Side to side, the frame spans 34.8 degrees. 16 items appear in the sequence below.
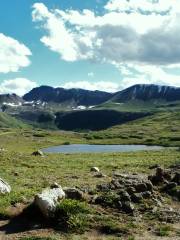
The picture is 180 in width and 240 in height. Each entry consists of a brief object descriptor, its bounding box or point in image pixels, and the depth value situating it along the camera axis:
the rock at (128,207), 14.31
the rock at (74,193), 15.14
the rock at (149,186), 16.55
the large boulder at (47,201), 13.39
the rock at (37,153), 46.40
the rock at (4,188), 16.40
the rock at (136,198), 15.23
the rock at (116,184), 16.01
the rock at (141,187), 16.22
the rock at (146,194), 15.63
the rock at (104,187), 16.29
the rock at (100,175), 24.80
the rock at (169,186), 17.60
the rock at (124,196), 14.95
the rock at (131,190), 15.75
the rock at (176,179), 18.81
